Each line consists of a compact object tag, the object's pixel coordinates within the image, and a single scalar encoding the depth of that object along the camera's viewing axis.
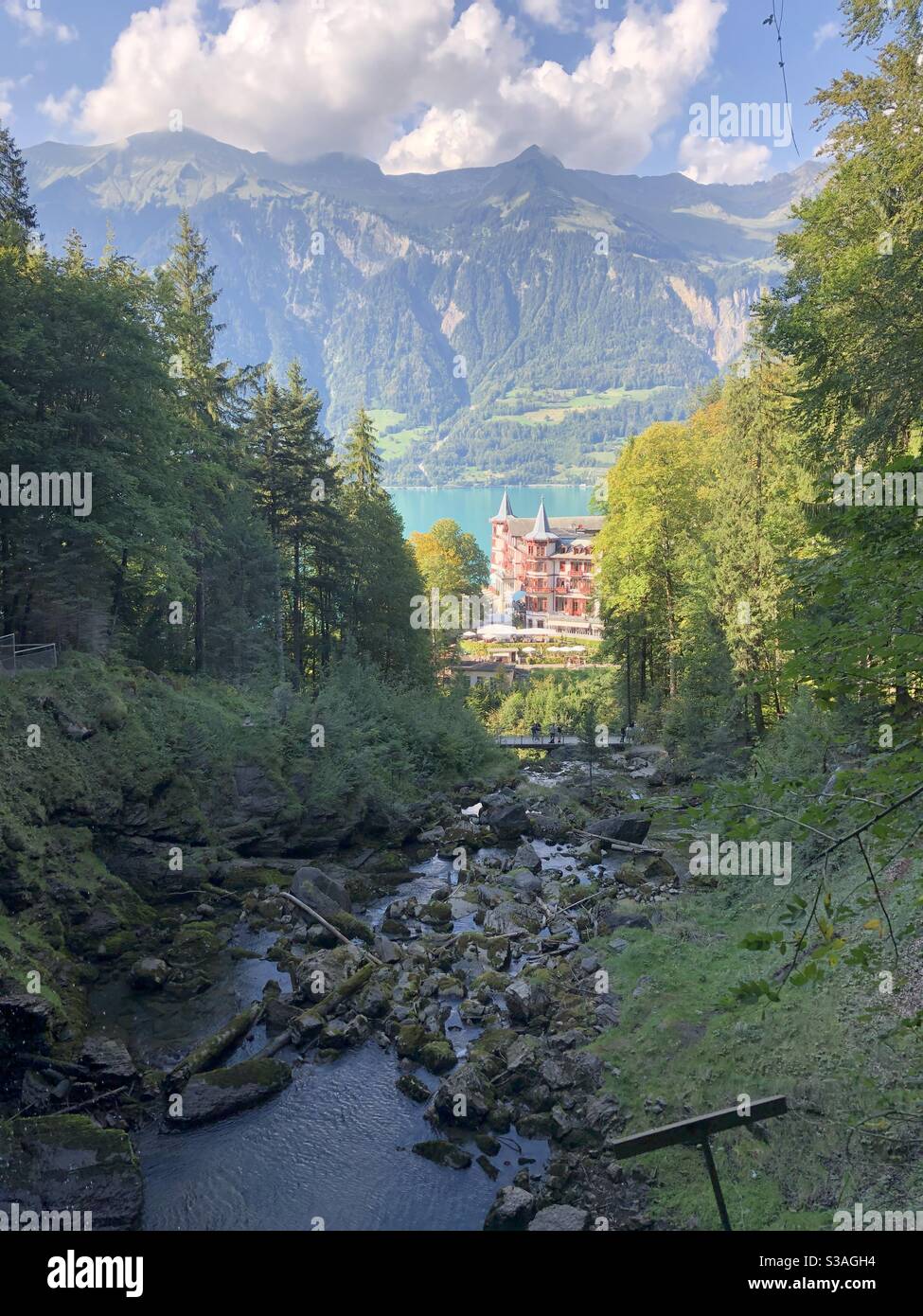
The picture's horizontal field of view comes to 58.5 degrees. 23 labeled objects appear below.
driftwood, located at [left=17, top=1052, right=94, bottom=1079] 13.03
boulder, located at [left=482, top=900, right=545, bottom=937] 18.91
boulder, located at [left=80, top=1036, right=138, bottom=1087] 13.14
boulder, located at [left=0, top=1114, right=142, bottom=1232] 10.21
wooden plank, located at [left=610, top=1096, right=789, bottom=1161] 5.28
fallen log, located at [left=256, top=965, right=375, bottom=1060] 14.42
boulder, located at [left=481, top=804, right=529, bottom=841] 27.07
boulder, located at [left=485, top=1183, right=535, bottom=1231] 10.04
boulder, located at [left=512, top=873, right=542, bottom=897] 21.38
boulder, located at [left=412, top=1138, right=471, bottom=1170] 11.34
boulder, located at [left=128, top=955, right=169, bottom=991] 16.31
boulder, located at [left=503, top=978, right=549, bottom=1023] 14.79
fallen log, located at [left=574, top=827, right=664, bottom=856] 24.72
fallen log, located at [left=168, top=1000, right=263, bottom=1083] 13.23
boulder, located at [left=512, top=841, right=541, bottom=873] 23.41
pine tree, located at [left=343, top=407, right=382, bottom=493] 43.12
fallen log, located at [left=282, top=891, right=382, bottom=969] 17.42
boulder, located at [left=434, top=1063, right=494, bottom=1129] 12.12
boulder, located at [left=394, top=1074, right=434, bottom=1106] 12.88
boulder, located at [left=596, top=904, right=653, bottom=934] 18.22
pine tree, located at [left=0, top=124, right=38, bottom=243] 31.70
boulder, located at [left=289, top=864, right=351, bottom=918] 19.67
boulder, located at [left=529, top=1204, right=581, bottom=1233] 9.63
